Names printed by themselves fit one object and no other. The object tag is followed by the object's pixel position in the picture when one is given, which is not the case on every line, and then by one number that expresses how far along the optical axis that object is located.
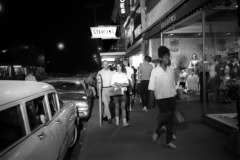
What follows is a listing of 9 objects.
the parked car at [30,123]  2.68
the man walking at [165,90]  5.33
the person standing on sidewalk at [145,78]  10.25
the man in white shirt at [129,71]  11.29
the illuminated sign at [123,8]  23.89
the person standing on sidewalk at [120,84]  7.72
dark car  8.35
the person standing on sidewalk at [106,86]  8.25
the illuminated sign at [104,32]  23.23
